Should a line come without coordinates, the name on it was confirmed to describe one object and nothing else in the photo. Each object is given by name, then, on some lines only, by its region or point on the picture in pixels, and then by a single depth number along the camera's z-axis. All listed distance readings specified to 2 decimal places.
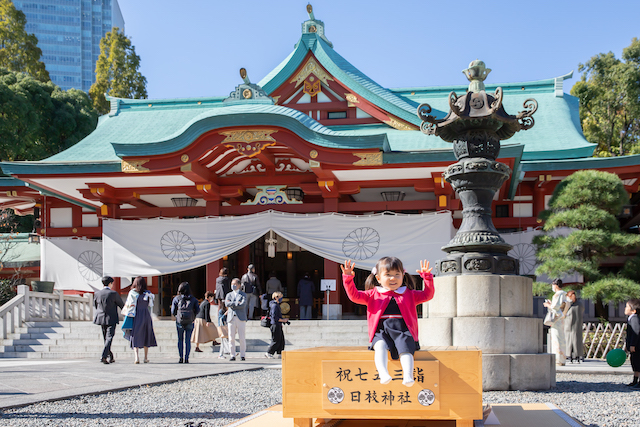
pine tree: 11.84
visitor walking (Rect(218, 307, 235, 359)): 11.61
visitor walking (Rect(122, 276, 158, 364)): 10.12
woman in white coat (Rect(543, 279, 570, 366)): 10.24
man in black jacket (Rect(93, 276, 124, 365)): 10.11
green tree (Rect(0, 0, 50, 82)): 26.39
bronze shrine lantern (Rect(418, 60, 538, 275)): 7.36
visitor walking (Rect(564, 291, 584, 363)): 11.07
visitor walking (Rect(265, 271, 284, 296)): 14.80
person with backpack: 10.21
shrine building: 13.38
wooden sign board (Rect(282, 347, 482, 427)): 3.70
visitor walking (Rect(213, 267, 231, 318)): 12.62
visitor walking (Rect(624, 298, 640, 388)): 7.91
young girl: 3.84
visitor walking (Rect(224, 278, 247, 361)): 10.98
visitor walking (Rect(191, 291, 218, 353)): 11.83
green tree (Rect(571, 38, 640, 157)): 24.50
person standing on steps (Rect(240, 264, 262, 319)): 13.02
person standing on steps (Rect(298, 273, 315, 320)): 15.26
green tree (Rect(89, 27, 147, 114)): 29.91
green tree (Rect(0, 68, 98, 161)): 22.53
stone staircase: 12.38
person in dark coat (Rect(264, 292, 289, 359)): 10.96
